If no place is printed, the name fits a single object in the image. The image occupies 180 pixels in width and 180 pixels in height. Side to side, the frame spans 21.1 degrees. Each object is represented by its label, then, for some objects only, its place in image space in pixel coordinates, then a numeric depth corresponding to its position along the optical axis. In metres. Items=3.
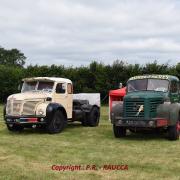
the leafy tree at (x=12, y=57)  92.88
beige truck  15.58
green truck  13.90
